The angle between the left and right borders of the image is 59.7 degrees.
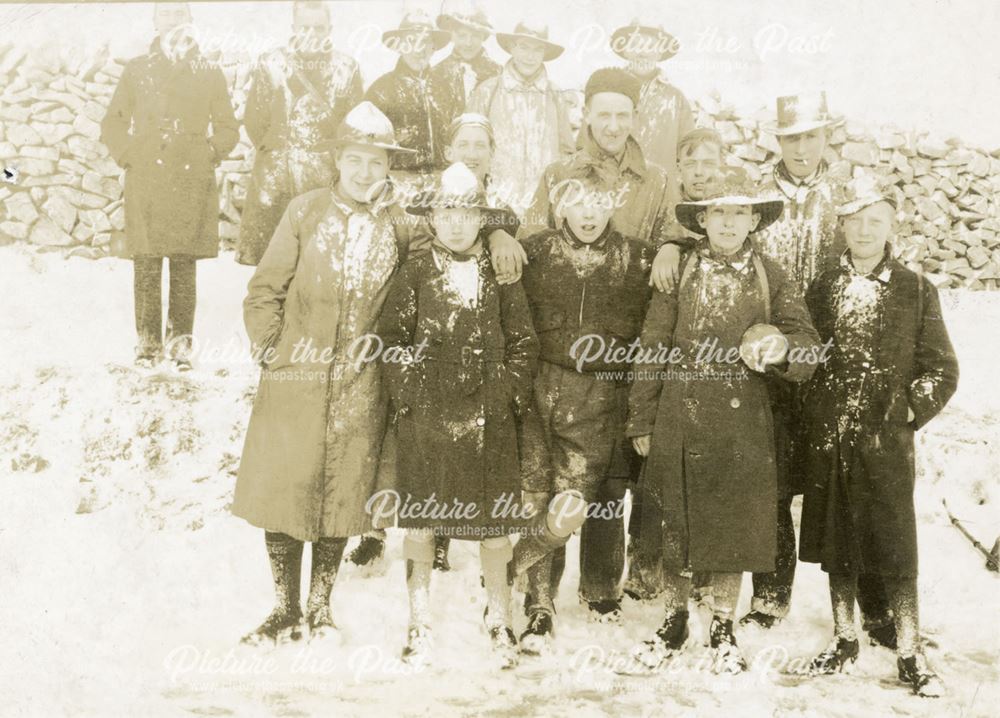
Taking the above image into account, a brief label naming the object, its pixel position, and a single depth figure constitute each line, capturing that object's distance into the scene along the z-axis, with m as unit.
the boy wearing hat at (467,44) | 5.36
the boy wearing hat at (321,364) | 4.09
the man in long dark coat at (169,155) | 5.41
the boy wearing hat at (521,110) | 5.25
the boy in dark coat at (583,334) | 4.16
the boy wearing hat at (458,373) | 3.97
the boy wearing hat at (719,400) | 3.94
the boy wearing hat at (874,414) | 3.98
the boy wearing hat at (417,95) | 5.28
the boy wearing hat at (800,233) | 4.28
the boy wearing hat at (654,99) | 5.38
